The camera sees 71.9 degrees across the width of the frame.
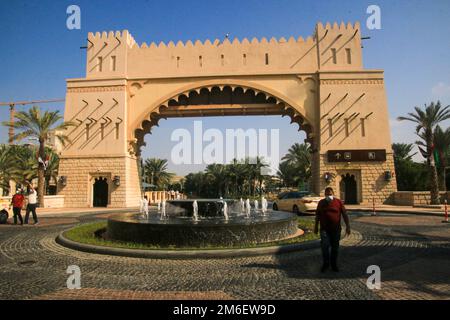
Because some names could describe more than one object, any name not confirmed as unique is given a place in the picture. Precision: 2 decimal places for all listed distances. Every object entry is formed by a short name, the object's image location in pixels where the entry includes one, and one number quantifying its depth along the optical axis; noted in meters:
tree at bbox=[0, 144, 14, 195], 33.71
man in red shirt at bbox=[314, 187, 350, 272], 5.62
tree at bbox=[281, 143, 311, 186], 43.19
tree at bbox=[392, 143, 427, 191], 37.38
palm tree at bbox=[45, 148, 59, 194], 41.28
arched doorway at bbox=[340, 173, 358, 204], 25.03
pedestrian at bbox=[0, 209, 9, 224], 14.00
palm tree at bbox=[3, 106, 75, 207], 24.55
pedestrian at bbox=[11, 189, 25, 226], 13.16
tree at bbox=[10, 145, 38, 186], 35.12
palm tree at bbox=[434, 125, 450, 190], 25.62
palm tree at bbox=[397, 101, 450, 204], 22.30
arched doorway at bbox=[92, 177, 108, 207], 26.42
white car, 16.38
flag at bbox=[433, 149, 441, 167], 22.81
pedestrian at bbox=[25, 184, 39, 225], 12.98
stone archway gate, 24.64
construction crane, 90.94
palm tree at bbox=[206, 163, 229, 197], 60.62
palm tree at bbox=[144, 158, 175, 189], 59.97
